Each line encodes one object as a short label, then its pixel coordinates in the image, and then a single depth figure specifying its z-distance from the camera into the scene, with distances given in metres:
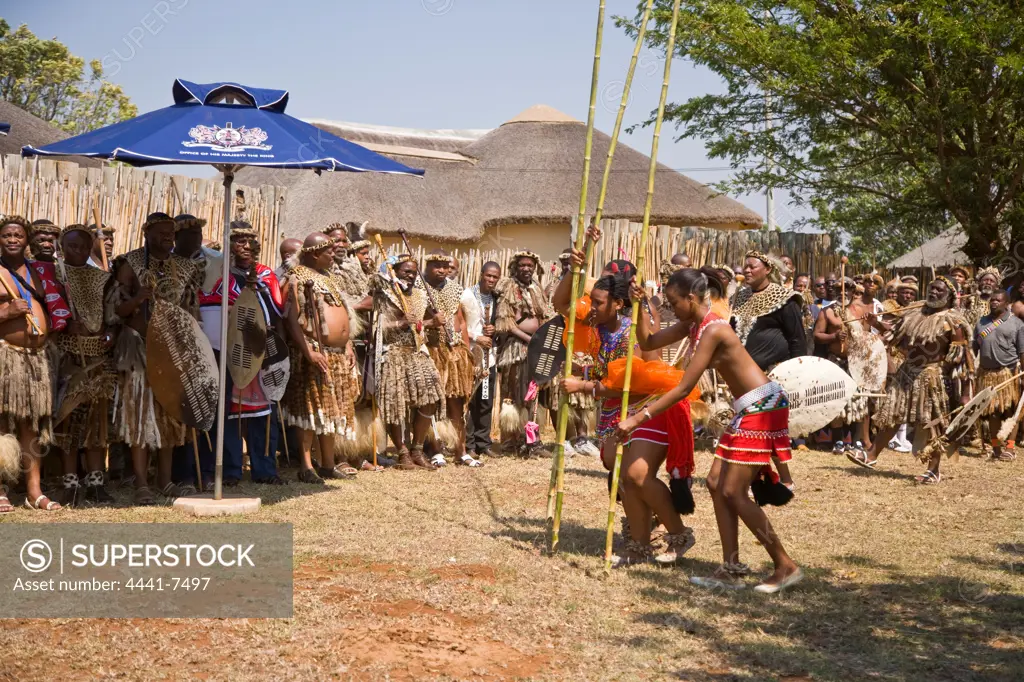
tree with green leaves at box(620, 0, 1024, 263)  14.57
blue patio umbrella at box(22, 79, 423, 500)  6.73
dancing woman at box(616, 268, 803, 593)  5.78
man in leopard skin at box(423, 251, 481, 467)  10.38
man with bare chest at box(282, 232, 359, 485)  8.79
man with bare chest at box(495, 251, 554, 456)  11.22
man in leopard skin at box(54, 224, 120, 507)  7.58
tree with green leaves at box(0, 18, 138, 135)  30.42
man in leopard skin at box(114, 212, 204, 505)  7.70
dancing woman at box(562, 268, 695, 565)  6.25
